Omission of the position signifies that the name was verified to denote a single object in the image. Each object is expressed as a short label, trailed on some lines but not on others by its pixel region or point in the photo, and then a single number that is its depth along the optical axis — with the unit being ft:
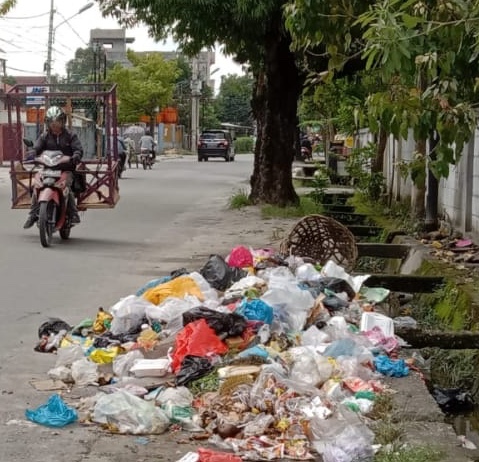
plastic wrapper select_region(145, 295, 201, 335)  20.59
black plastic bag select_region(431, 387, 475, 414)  19.99
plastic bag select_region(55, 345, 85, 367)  19.11
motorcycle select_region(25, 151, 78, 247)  37.14
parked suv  154.81
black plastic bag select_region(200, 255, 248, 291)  24.82
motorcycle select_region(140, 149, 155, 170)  111.34
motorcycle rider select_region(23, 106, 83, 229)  38.17
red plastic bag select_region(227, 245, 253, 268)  27.32
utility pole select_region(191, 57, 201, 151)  208.95
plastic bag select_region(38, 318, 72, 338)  21.62
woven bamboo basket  29.91
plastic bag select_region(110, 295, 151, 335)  21.22
